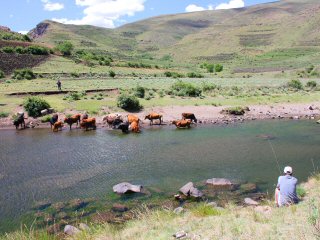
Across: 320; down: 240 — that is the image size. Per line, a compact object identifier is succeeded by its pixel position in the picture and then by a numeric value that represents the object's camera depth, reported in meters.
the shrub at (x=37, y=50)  65.31
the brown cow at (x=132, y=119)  27.65
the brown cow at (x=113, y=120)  28.06
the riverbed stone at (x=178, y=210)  11.22
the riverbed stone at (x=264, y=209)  9.95
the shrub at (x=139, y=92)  36.35
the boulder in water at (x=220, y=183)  14.86
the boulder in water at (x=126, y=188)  14.37
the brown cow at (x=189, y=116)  29.49
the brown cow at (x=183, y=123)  27.96
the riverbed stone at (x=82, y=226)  10.58
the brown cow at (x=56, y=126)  27.13
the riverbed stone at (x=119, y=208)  12.86
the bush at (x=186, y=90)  38.28
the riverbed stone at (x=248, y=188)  14.35
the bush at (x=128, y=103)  32.46
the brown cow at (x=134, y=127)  26.41
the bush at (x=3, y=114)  30.40
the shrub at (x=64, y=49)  73.85
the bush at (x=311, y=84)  45.94
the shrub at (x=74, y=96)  34.87
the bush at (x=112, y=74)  56.69
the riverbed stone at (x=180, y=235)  8.30
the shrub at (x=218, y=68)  86.15
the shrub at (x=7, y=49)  60.64
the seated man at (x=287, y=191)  10.47
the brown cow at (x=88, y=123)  27.35
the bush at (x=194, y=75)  64.60
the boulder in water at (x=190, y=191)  13.70
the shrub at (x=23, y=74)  50.30
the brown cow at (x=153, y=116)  29.22
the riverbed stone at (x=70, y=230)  10.05
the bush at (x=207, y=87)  41.50
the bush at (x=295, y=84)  45.12
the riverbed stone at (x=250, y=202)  12.33
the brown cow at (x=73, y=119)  28.09
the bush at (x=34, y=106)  30.82
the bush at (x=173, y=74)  63.32
